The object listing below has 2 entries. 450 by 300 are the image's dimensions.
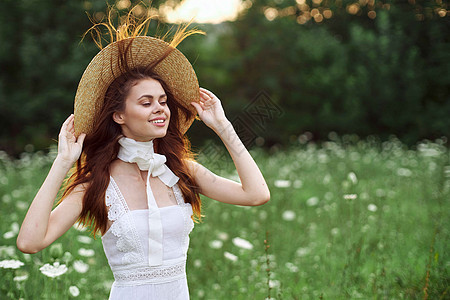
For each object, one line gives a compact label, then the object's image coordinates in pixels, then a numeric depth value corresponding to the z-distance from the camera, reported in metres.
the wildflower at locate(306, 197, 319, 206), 4.53
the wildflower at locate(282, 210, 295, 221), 4.19
